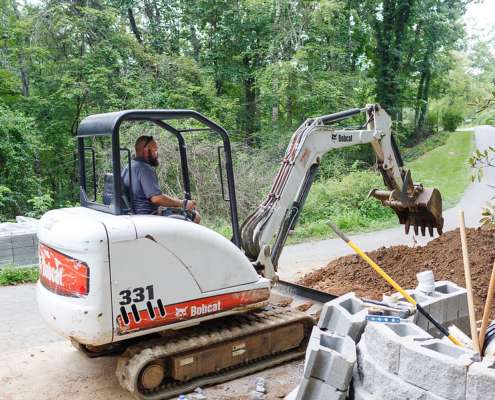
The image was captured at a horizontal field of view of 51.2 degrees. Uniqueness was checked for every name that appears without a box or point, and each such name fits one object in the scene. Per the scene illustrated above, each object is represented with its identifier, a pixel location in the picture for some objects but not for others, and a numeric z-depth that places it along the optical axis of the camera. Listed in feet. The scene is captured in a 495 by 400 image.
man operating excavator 15.46
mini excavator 13.70
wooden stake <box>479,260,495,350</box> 10.01
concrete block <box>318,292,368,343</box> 12.01
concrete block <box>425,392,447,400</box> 9.47
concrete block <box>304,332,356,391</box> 10.87
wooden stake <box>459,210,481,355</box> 10.30
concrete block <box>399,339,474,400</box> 9.23
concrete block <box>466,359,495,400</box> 8.85
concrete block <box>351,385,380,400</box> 10.78
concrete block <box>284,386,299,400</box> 12.02
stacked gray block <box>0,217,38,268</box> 28.71
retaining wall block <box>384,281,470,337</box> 13.07
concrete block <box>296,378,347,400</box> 11.05
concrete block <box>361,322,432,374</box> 10.20
